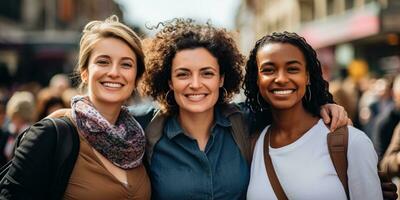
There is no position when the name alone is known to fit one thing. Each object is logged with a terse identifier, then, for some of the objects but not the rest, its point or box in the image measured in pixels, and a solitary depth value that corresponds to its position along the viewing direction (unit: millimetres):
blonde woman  3439
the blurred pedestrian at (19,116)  7142
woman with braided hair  3520
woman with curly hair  3900
